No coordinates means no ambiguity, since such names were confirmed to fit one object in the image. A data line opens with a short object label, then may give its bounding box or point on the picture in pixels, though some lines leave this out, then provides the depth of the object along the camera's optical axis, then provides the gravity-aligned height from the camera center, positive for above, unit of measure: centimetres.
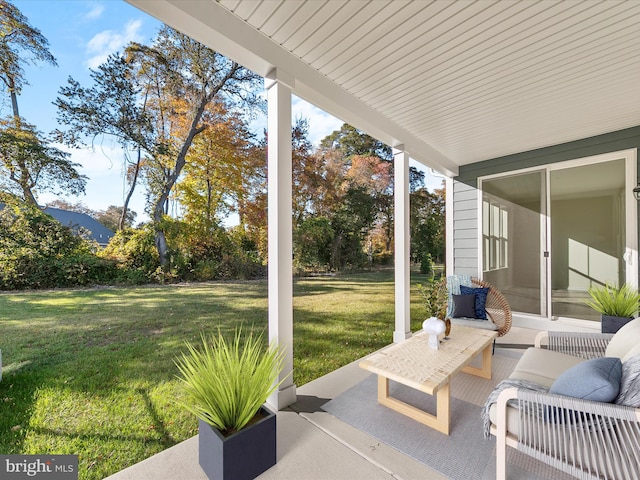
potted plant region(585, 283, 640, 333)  281 -73
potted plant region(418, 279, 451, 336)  432 -89
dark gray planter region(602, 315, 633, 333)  277 -85
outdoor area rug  162 -135
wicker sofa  121 -90
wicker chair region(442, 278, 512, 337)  336 -93
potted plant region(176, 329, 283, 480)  147 -98
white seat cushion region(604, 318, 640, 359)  179 -69
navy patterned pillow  346 -75
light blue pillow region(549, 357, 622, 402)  128 -69
